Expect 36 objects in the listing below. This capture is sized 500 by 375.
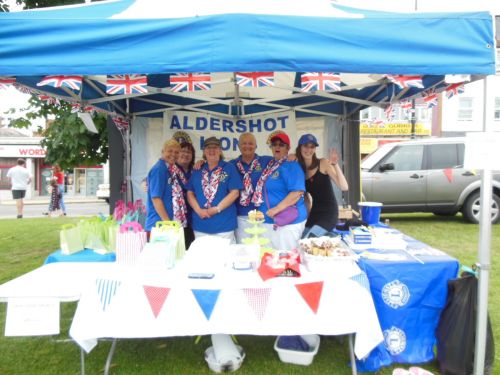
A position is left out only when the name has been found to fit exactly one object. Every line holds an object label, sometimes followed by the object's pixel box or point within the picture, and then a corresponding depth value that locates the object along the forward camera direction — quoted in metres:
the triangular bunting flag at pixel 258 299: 1.89
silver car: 6.79
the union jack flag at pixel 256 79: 2.14
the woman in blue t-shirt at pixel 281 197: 2.86
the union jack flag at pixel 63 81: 2.07
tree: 4.61
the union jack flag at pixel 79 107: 3.33
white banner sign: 4.38
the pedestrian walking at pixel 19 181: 9.88
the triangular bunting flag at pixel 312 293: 1.91
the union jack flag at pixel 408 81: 2.17
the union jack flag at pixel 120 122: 4.08
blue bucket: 3.27
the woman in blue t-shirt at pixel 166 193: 3.07
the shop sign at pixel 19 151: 22.39
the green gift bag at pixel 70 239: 2.48
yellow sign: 17.05
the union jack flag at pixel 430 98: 2.90
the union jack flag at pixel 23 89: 2.51
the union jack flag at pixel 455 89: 2.59
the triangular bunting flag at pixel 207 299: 1.88
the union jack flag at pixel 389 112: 3.65
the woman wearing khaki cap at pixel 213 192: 2.97
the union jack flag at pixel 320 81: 2.12
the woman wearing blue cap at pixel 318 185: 3.14
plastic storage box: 2.33
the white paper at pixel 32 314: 1.82
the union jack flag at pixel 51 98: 2.95
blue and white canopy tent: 1.91
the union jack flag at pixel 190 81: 2.14
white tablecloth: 1.89
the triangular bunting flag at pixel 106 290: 1.93
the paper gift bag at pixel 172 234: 2.19
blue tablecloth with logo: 2.24
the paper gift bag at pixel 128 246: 2.24
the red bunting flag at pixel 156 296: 1.91
